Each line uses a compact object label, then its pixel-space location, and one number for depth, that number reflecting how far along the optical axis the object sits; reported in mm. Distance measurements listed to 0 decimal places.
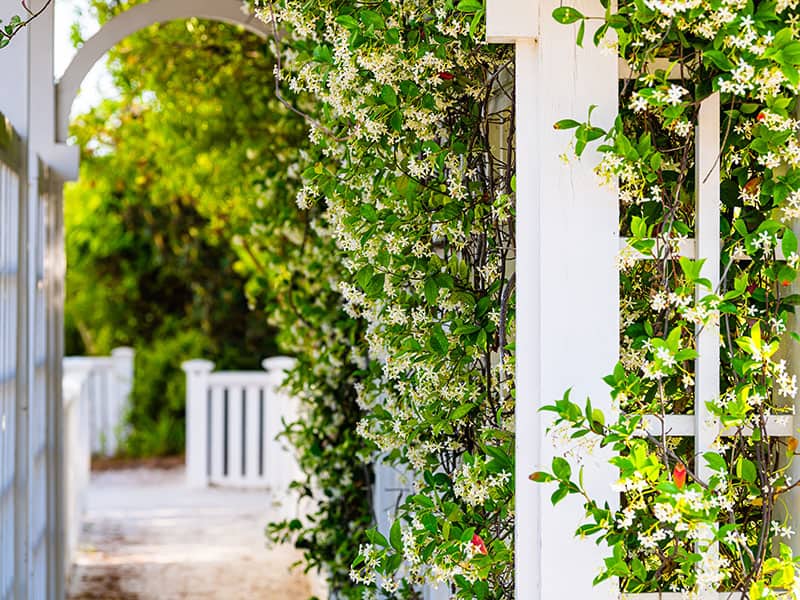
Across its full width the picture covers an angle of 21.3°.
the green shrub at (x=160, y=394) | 18128
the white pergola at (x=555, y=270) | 3216
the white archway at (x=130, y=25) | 7057
